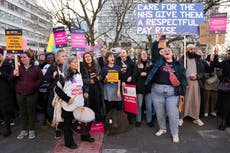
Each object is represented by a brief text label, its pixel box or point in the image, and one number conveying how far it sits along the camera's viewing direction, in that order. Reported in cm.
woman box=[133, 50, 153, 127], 411
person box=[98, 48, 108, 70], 521
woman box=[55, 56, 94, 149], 322
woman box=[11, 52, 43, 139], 379
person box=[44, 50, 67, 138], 374
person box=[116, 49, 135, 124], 415
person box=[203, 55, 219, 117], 459
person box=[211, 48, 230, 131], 405
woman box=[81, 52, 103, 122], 390
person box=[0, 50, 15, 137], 400
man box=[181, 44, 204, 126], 423
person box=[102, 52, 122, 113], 404
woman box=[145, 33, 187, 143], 355
